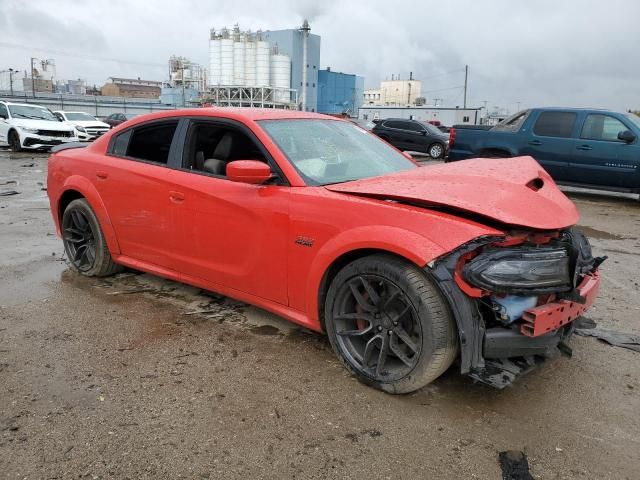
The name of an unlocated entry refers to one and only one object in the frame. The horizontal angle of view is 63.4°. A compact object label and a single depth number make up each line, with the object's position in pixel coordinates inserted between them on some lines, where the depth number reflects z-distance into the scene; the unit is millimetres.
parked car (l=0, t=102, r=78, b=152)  17250
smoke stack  58688
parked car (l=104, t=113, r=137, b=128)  28995
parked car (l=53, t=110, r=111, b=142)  20469
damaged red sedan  2498
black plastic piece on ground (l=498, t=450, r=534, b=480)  2211
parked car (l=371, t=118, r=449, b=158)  20469
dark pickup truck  9102
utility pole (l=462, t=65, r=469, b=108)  64875
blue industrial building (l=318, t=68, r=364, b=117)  65312
